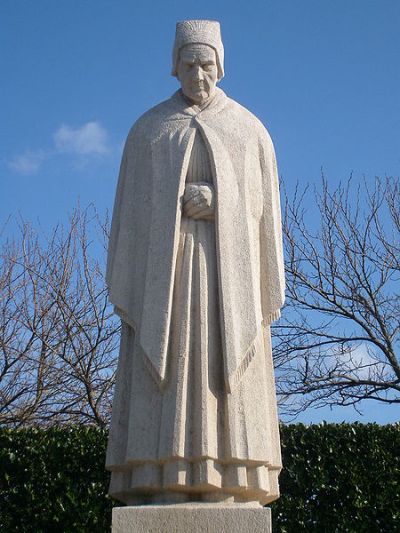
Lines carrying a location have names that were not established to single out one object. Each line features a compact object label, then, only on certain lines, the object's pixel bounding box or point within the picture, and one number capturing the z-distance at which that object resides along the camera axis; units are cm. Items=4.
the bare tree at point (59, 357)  1706
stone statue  524
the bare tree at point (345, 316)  1619
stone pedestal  499
